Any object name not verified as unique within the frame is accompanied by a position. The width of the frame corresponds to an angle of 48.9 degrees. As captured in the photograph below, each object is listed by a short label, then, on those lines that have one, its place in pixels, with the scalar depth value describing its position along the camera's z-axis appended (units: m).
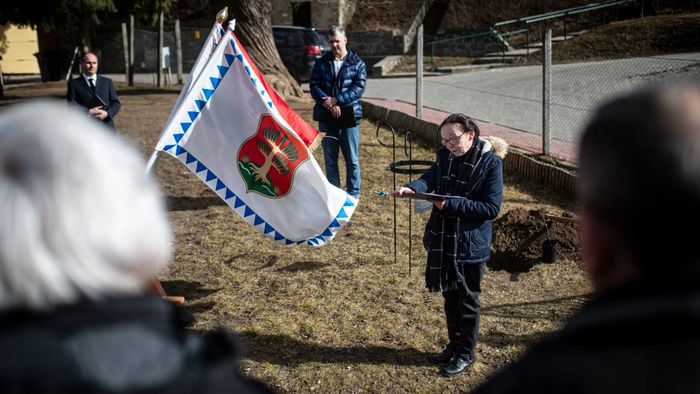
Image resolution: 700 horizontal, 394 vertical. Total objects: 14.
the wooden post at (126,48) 21.79
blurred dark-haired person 1.09
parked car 21.42
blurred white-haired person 1.18
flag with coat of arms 5.64
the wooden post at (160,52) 20.17
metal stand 5.32
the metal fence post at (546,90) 8.56
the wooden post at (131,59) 21.25
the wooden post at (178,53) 21.02
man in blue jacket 7.98
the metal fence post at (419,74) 11.89
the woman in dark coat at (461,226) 4.28
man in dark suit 7.50
